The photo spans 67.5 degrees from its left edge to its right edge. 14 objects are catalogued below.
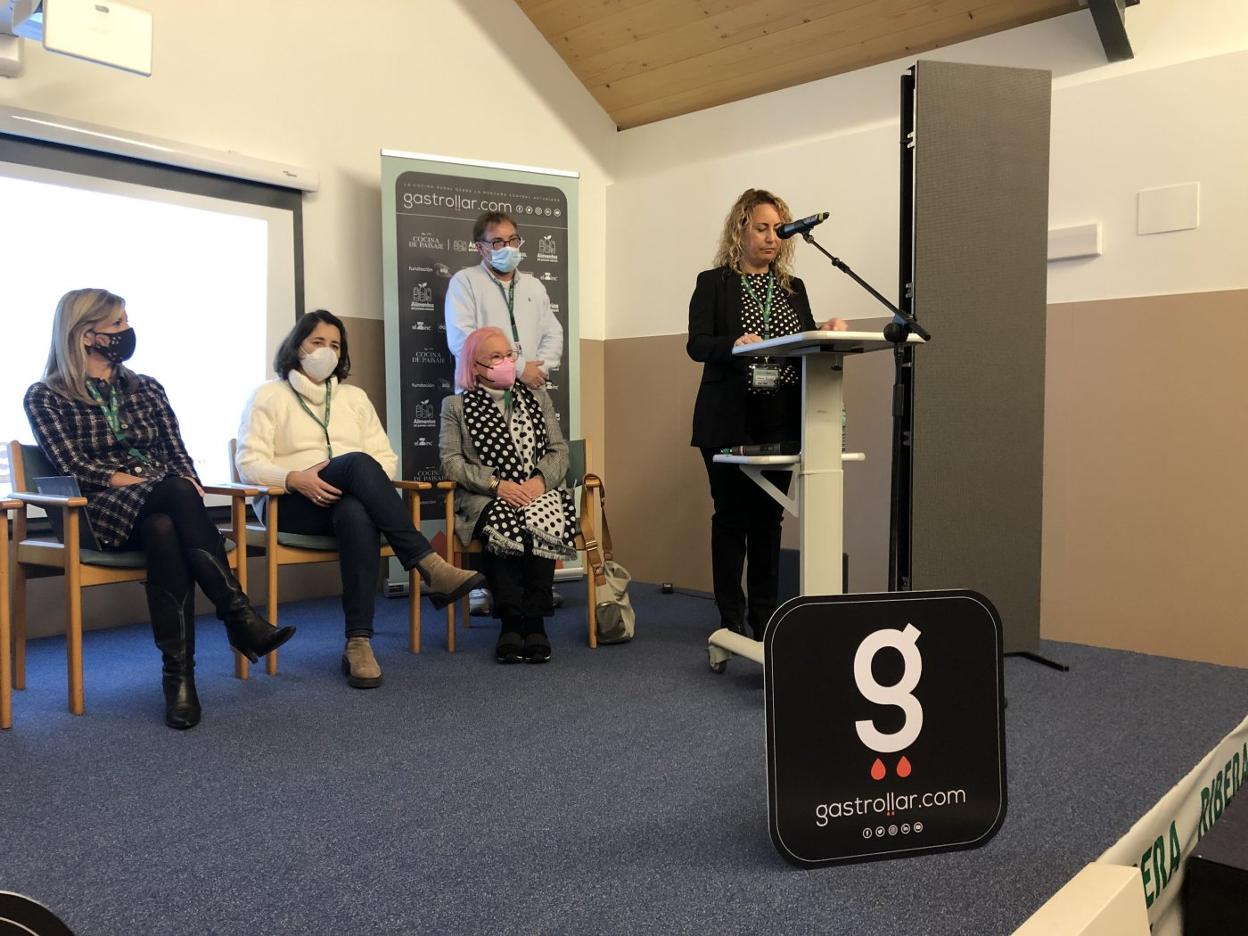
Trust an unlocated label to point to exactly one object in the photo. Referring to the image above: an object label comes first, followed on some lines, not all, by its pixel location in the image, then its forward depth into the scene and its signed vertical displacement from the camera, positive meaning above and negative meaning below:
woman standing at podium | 2.88 +0.13
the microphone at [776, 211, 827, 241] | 2.09 +0.48
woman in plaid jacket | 2.32 -0.12
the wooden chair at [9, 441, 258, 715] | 2.25 -0.31
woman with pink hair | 2.88 -0.16
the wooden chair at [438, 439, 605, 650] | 2.92 -0.33
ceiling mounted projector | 2.68 +1.21
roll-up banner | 3.84 +0.75
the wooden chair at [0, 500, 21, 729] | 2.16 -0.47
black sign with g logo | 1.41 -0.45
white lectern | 2.31 -0.08
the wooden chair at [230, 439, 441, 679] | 2.68 -0.33
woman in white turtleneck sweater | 2.67 -0.10
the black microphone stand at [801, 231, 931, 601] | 1.95 +0.06
